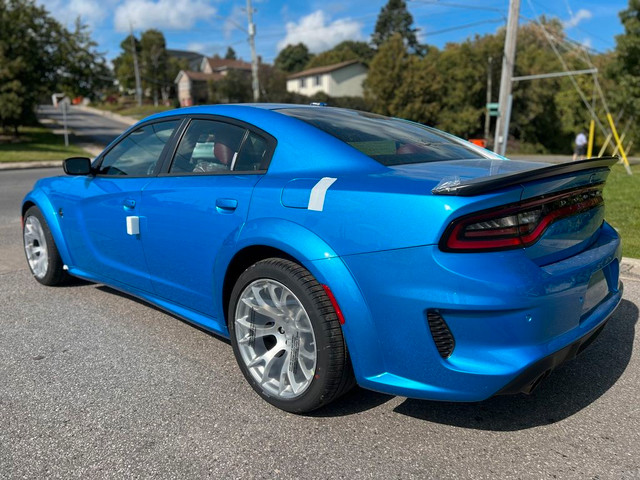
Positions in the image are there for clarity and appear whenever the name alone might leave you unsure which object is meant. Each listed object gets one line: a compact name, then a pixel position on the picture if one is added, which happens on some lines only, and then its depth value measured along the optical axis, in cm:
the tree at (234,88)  5303
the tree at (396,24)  9488
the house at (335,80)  6325
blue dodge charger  211
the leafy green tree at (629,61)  2533
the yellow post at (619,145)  1841
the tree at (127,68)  7512
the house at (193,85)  7312
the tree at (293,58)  11144
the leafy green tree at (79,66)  2848
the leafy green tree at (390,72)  4681
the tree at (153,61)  7423
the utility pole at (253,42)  3066
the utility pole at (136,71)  6525
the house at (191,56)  11462
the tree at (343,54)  8412
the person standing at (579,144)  2569
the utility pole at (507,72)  1670
